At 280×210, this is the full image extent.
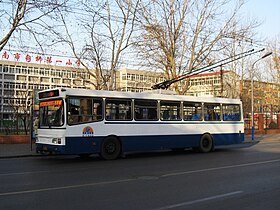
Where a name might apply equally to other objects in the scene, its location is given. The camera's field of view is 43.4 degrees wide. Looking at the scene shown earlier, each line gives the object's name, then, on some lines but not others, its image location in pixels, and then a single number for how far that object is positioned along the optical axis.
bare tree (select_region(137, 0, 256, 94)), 27.92
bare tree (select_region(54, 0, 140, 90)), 25.06
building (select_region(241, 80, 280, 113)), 46.08
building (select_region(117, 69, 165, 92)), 31.61
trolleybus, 14.16
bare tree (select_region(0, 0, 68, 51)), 19.80
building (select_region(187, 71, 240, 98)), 40.56
